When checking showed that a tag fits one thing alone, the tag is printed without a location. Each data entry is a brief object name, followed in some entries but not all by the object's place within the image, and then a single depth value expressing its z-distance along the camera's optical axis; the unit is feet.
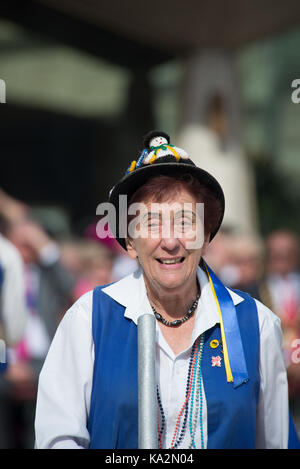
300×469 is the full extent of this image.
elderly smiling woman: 13.85
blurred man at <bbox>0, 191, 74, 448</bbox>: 31.71
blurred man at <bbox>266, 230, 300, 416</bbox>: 33.60
